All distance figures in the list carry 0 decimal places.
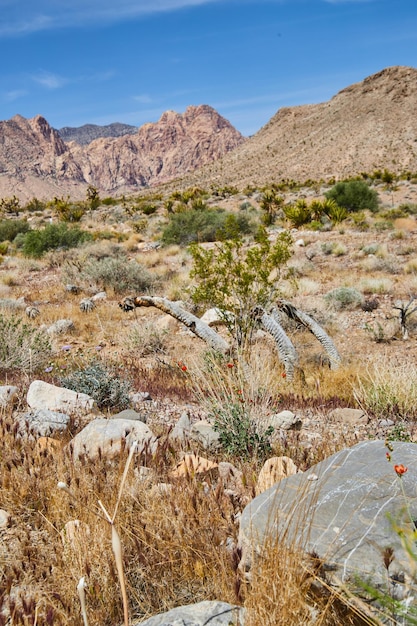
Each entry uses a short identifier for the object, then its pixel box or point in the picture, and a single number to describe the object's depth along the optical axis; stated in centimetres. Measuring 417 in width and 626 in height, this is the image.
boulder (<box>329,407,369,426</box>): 447
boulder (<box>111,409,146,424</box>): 407
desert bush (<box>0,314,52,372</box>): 595
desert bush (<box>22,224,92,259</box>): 1706
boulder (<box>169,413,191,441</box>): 355
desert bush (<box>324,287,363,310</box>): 966
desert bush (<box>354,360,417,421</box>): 459
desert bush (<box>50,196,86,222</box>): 2997
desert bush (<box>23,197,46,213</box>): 4178
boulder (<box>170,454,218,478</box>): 272
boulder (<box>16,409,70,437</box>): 352
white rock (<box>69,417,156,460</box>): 305
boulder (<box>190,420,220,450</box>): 353
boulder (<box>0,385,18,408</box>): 416
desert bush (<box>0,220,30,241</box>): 2384
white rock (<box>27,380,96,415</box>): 424
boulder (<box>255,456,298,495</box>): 259
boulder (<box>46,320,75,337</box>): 851
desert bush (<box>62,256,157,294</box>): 1187
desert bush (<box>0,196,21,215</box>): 4056
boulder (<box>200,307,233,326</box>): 832
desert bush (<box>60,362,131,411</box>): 465
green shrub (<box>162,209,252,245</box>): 1883
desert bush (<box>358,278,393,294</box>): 1064
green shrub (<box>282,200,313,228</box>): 2123
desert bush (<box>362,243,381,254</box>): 1435
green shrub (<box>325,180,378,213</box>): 2544
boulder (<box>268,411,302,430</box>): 407
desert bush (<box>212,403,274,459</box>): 340
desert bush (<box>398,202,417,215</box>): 2244
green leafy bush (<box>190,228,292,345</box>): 675
